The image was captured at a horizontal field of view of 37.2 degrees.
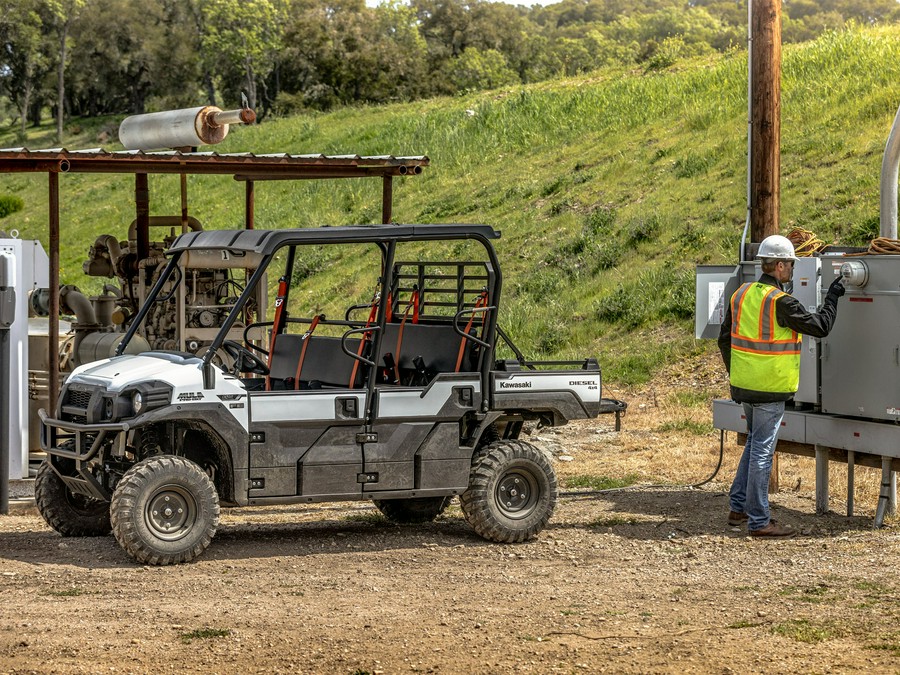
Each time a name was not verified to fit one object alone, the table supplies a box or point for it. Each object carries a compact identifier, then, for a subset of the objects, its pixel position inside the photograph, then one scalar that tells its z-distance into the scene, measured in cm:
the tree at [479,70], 7119
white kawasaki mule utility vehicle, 877
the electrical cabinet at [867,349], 984
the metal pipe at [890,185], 1102
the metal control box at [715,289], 1124
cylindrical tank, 1499
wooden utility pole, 1173
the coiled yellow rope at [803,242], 1103
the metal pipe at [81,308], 1515
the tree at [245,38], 7900
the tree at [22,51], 7844
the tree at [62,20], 7694
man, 970
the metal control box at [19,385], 1223
